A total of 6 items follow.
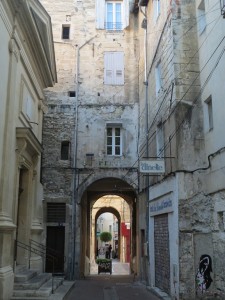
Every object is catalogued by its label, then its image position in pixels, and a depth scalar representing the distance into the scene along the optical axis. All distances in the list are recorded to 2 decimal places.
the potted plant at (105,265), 22.23
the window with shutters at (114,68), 19.70
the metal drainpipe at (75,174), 17.94
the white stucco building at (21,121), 9.84
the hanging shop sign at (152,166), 11.90
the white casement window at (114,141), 18.92
